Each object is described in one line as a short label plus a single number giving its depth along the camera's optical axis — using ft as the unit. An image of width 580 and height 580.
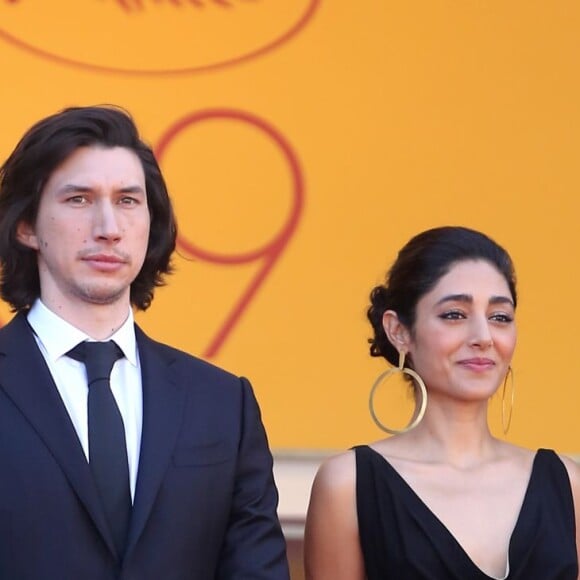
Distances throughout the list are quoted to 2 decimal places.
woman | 23.52
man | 19.77
